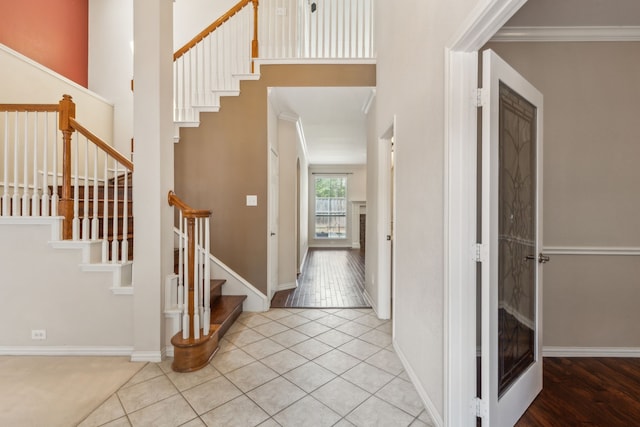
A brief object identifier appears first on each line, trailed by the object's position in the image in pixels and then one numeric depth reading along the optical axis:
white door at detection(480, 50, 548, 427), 1.31
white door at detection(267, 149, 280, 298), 3.51
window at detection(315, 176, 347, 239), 8.68
